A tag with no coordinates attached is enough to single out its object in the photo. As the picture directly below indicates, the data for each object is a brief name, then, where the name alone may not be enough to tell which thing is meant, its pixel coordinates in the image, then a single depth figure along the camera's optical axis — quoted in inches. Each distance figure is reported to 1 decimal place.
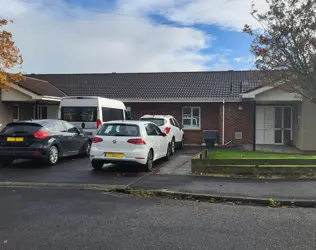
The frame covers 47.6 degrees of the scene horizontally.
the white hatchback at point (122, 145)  390.9
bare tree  451.8
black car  425.4
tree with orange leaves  679.1
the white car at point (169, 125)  597.5
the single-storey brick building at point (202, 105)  756.0
